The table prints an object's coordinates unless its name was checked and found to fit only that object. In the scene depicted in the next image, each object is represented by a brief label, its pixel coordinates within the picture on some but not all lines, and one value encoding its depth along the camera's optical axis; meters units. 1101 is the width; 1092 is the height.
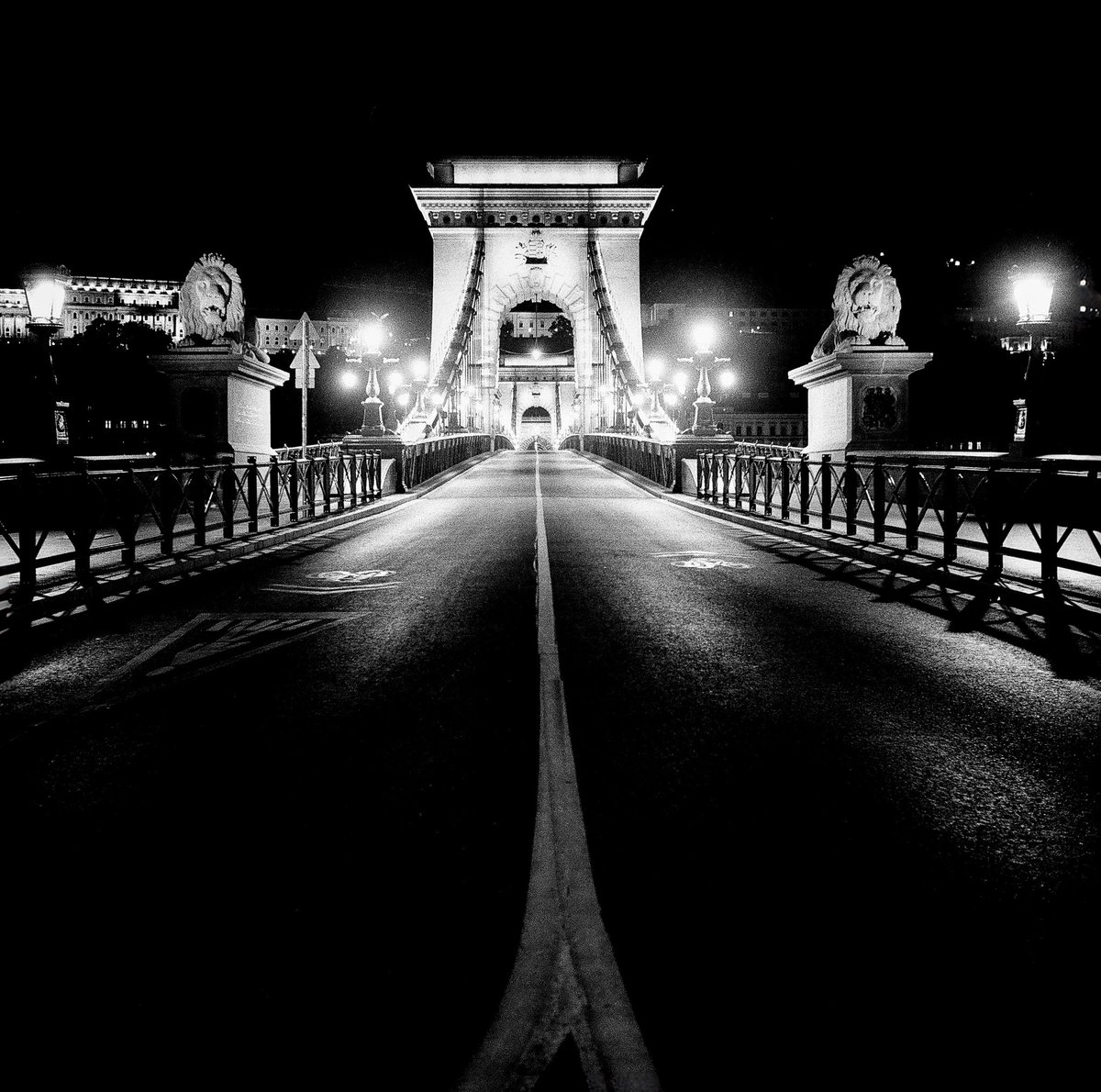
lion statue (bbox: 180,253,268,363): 18.69
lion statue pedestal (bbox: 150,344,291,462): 17.75
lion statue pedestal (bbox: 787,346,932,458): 17.77
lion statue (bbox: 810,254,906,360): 18.31
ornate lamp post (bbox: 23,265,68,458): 12.62
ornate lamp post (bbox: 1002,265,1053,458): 13.09
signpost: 18.95
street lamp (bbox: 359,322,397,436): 25.89
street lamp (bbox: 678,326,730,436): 24.75
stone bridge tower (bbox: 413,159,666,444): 83.25
